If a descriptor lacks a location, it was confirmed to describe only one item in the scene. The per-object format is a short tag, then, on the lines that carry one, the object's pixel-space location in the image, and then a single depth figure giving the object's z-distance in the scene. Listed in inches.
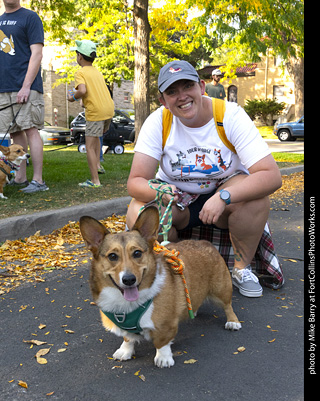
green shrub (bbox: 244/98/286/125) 1354.6
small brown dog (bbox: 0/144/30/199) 253.0
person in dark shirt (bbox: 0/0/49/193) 241.6
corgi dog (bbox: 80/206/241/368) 90.7
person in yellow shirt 277.6
